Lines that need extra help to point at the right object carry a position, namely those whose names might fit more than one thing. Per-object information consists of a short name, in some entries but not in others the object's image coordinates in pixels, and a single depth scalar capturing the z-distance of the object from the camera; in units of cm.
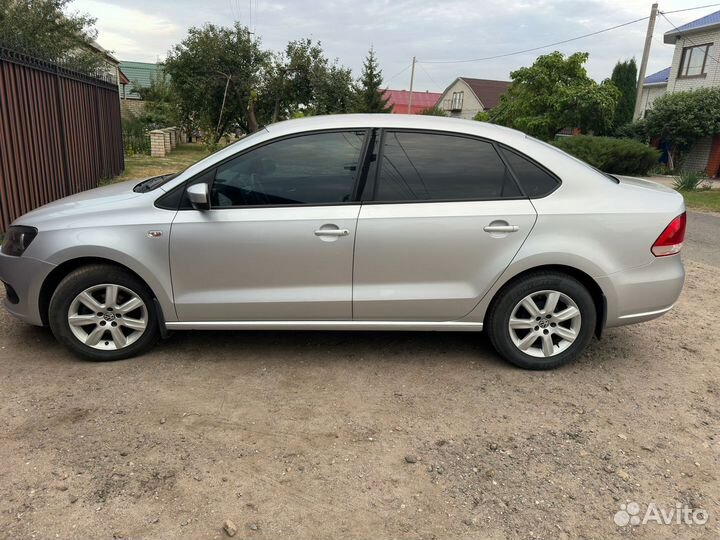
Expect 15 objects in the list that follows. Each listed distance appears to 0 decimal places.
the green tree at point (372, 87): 3981
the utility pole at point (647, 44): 2264
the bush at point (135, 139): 2014
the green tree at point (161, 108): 2866
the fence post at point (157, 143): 1975
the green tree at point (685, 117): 2516
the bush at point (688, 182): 1719
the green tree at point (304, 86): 2908
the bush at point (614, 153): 1961
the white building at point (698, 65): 2659
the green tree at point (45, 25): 1378
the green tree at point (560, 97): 2564
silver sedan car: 361
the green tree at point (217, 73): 2773
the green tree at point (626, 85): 3397
